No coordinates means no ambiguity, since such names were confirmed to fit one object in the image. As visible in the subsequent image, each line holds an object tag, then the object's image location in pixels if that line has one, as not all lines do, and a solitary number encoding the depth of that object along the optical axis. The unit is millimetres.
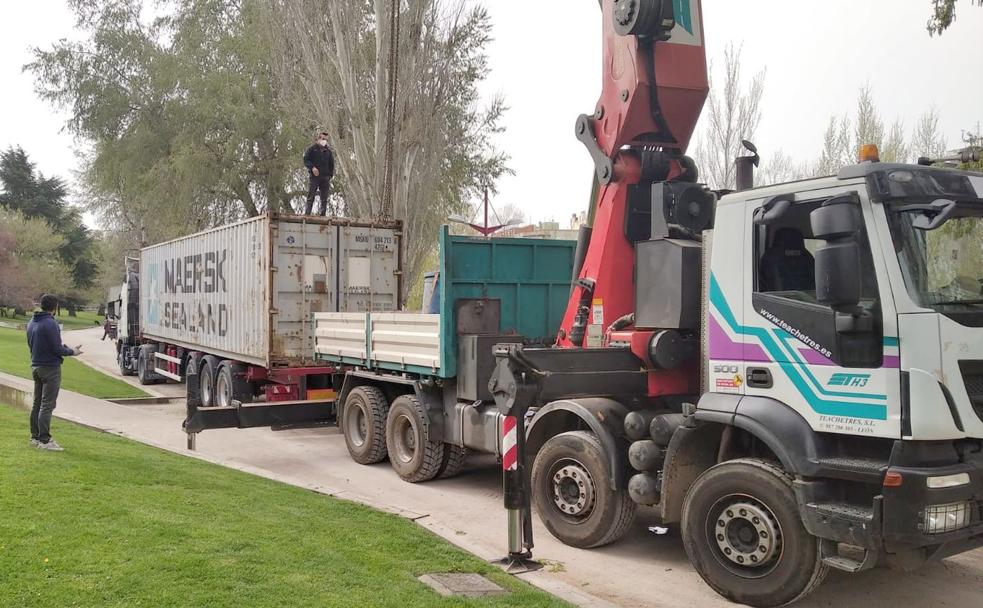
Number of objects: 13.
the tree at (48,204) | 63375
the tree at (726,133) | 26203
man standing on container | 14758
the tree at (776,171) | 28031
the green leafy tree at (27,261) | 50750
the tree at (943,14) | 10062
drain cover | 5270
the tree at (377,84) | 19047
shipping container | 12945
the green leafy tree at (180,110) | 23953
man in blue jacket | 8391
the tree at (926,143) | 22500
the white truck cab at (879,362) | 4645
